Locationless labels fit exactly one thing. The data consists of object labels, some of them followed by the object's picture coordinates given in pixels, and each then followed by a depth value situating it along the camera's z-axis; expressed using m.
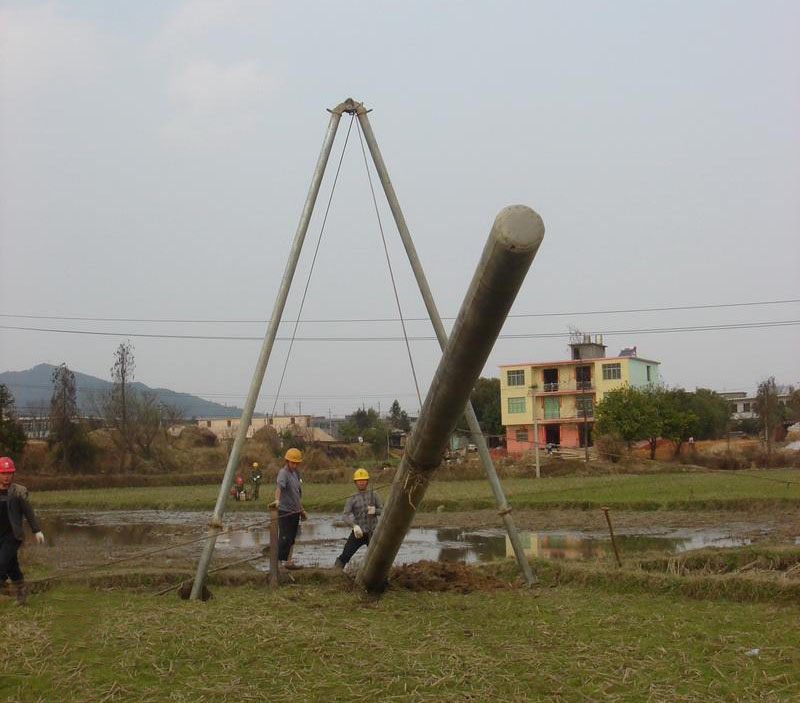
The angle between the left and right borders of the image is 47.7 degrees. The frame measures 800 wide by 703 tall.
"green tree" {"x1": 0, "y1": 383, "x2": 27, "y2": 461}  48.66
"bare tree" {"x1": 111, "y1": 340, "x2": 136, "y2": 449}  68.34
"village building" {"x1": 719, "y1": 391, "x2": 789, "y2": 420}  105.79
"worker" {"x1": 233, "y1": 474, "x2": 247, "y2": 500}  36.78
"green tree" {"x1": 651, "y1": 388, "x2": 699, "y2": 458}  61.41
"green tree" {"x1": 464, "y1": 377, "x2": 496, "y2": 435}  81.81
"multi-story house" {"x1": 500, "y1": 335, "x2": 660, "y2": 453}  72.94
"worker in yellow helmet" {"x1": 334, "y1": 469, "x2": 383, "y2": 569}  12.63
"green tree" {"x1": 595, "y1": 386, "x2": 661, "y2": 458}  59.97
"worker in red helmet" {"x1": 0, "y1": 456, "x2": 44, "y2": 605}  10.63
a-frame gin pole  11.43
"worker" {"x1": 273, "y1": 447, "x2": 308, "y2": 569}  12.80
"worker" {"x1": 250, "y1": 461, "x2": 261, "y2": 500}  36.12
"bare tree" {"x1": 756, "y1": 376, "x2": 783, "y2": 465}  60.84
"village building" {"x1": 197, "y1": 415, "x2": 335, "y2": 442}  76.62
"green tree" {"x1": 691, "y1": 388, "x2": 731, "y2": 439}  71.00
